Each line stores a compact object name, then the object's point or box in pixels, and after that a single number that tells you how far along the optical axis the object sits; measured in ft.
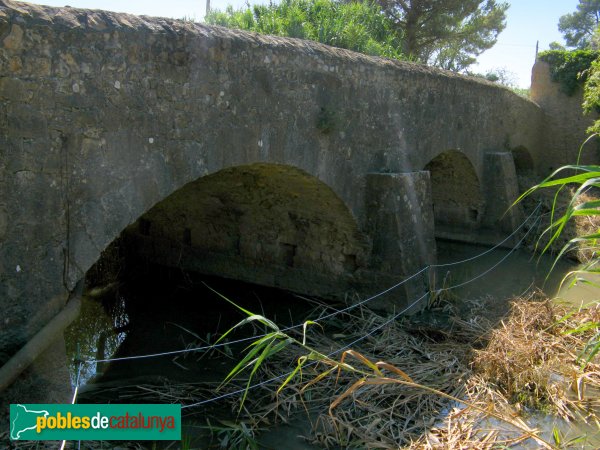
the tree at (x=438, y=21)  54.70
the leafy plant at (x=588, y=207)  8.47
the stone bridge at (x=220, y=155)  11.09
